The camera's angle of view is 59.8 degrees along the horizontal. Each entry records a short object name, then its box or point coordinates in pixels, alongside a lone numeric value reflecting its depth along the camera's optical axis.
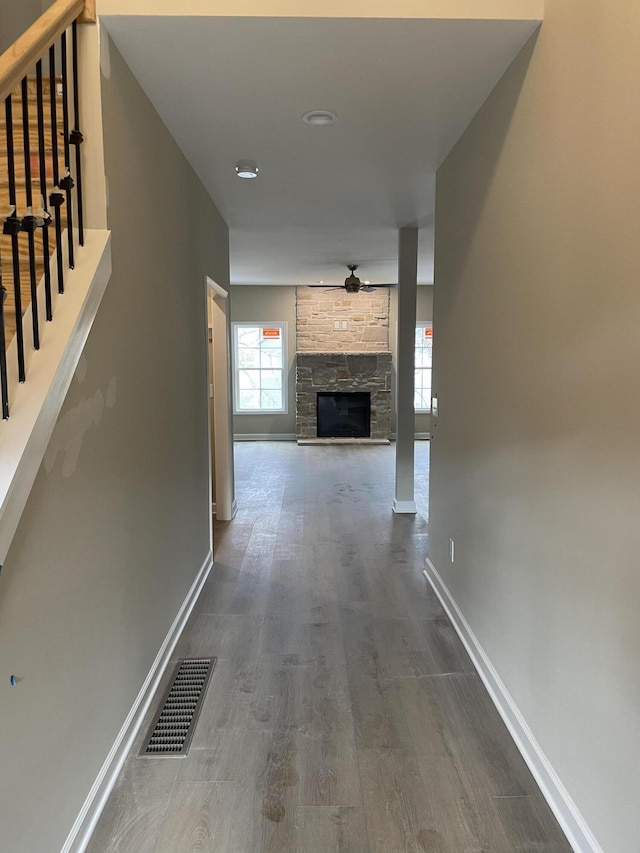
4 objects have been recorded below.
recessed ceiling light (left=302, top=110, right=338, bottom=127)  2.47
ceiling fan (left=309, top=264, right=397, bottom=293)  6.74
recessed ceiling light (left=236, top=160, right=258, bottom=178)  3.09
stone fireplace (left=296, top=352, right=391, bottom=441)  9.28
